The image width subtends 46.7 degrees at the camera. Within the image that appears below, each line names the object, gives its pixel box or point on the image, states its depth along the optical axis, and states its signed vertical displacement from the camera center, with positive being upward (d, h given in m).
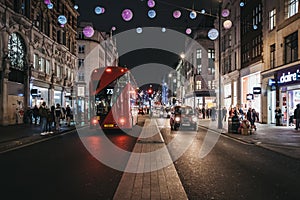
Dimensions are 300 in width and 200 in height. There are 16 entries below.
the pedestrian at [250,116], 23.87 -1.03
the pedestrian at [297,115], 22.42 -0.90
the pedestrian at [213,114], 40.88 -1.52
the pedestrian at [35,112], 29.17 -0.90
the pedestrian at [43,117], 21.06 -0.97
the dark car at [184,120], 25.50 -1.38
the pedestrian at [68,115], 30.46 -1.21
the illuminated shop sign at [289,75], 24.27 +1.90
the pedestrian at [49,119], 21.52 -1.11
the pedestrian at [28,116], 31.45 -1.34
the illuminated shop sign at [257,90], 30.52 +0.98
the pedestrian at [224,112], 36.56 -1.21
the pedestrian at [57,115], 24.32 -0.98
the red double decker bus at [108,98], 22.00 +0.21
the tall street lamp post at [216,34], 25.41 +5.04
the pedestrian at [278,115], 27.04 -1.08
